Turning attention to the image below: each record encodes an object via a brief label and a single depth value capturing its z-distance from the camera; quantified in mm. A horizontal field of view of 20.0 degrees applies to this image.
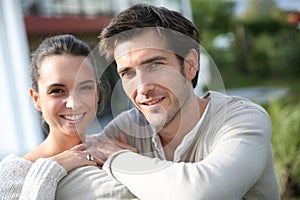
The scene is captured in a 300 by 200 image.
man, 1465
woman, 1597
